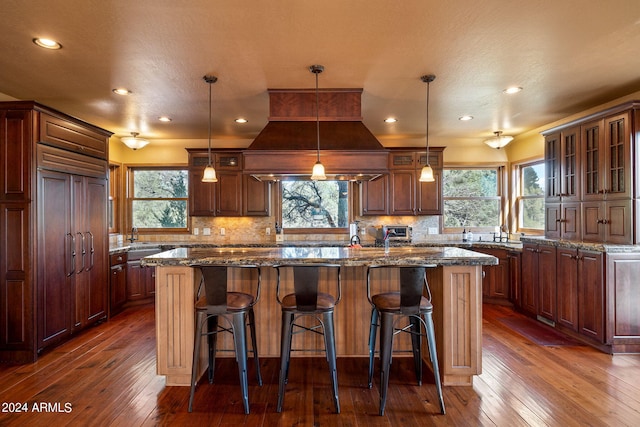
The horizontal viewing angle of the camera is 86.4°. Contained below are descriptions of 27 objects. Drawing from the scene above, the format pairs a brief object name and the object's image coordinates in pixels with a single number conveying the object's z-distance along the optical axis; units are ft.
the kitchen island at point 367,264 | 8.38
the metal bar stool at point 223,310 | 7.64
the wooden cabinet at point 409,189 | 18.37
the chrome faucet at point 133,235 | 18.38
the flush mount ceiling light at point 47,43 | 8.10
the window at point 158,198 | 19.36
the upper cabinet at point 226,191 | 18.07
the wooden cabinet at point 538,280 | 13.14
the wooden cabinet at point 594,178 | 10.73
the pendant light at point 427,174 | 11.01
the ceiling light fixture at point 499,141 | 17.63
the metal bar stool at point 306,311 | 7.62
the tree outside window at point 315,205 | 19.07
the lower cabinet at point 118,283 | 14.74
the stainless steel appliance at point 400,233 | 17.80
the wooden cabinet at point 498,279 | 16.44
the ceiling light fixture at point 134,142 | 17.17
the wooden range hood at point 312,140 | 10.82
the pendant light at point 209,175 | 11.16
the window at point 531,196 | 17.44
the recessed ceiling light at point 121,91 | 11.40
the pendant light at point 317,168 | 9.61
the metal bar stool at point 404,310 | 7.50
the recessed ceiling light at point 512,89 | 11.46
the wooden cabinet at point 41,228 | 10.23
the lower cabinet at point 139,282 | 16.06
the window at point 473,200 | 19.80
